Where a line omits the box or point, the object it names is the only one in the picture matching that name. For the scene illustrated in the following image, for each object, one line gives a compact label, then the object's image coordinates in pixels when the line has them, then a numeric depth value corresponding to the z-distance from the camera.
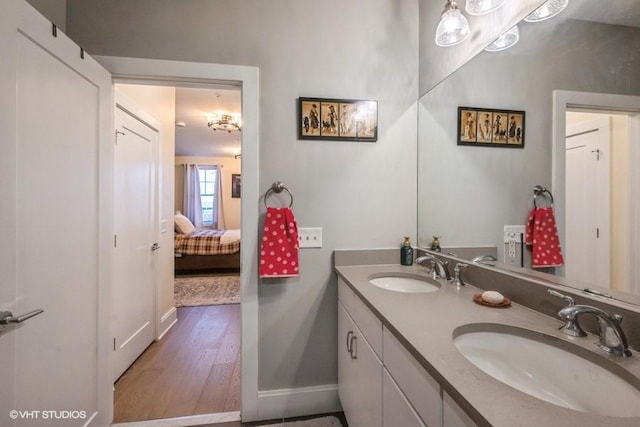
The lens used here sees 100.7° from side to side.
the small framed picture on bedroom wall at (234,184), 7.27
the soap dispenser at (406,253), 1.69
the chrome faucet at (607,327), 0.68
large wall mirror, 0.78
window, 7.23
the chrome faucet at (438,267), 1.43
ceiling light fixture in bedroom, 3.90
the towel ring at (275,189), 1.57
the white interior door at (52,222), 0.92
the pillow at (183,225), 5.15
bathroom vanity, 0.51
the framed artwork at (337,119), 1.61
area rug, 3.50
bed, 4.72
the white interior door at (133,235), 1.90
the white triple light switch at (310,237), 1.63
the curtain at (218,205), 7.20
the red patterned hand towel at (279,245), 1.52
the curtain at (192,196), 7.07
